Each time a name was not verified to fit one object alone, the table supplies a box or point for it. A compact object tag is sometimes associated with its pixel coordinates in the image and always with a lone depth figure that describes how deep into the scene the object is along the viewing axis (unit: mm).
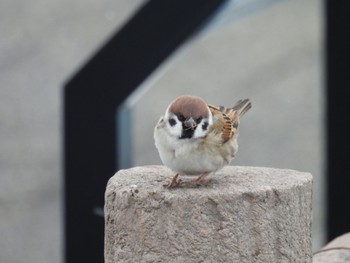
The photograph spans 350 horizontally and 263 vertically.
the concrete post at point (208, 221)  6934
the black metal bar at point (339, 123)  12344
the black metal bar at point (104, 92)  10812
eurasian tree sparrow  7305
